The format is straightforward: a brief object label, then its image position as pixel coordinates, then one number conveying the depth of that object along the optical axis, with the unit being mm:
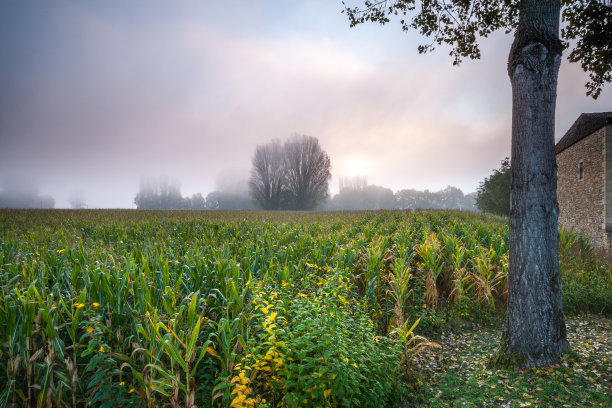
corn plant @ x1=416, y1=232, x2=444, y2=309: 5777
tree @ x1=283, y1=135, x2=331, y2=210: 47656
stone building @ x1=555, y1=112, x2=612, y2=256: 12141
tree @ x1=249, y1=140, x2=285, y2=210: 48188
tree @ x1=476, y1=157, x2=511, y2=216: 34253
